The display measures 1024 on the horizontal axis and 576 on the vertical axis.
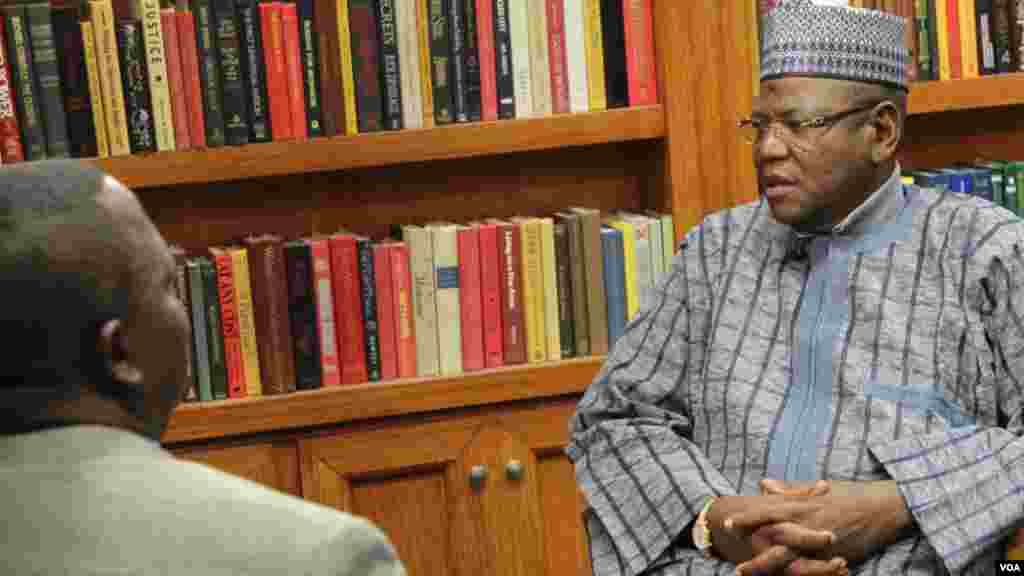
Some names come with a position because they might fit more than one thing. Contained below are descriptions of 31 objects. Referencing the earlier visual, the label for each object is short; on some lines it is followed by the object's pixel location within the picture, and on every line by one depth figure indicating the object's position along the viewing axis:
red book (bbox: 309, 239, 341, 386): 2.86
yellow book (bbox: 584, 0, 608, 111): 2.92
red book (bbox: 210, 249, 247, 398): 2.84
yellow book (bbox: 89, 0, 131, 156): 2.74
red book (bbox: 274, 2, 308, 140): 2.80
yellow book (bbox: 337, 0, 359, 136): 2.82
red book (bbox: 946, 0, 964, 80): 3.04
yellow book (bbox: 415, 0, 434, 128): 2.85
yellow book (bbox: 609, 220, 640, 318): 2.97
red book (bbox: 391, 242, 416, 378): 2.89
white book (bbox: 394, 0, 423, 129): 2.84
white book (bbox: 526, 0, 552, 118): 2.89
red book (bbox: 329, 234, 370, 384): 2.87
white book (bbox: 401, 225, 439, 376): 2.90
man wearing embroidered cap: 2.16
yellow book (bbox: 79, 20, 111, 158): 2.75
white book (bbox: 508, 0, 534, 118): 2.88
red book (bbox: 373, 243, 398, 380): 2.89
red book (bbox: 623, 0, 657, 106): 2.94
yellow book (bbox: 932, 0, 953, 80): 3.03
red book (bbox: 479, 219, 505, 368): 2.92
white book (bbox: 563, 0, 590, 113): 2.91
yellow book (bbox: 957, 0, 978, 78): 3.04
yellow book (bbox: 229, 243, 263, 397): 2.84
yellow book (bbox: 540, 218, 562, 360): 2.94
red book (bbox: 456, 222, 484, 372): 2.91
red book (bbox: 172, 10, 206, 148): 2.77
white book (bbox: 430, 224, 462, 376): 2.90
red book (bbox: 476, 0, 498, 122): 2.86
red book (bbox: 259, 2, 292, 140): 2.79
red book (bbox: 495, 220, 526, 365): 2.92
